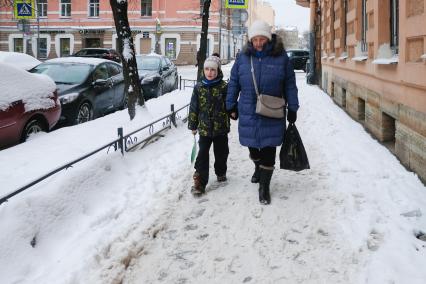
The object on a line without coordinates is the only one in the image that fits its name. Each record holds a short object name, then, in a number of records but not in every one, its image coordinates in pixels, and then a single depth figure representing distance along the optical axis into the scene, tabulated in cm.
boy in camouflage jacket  520
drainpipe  1902
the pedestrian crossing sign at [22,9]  1620
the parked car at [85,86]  938
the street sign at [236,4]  1738
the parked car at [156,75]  1484
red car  664
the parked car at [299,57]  3110
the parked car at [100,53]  2546
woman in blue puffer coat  470
